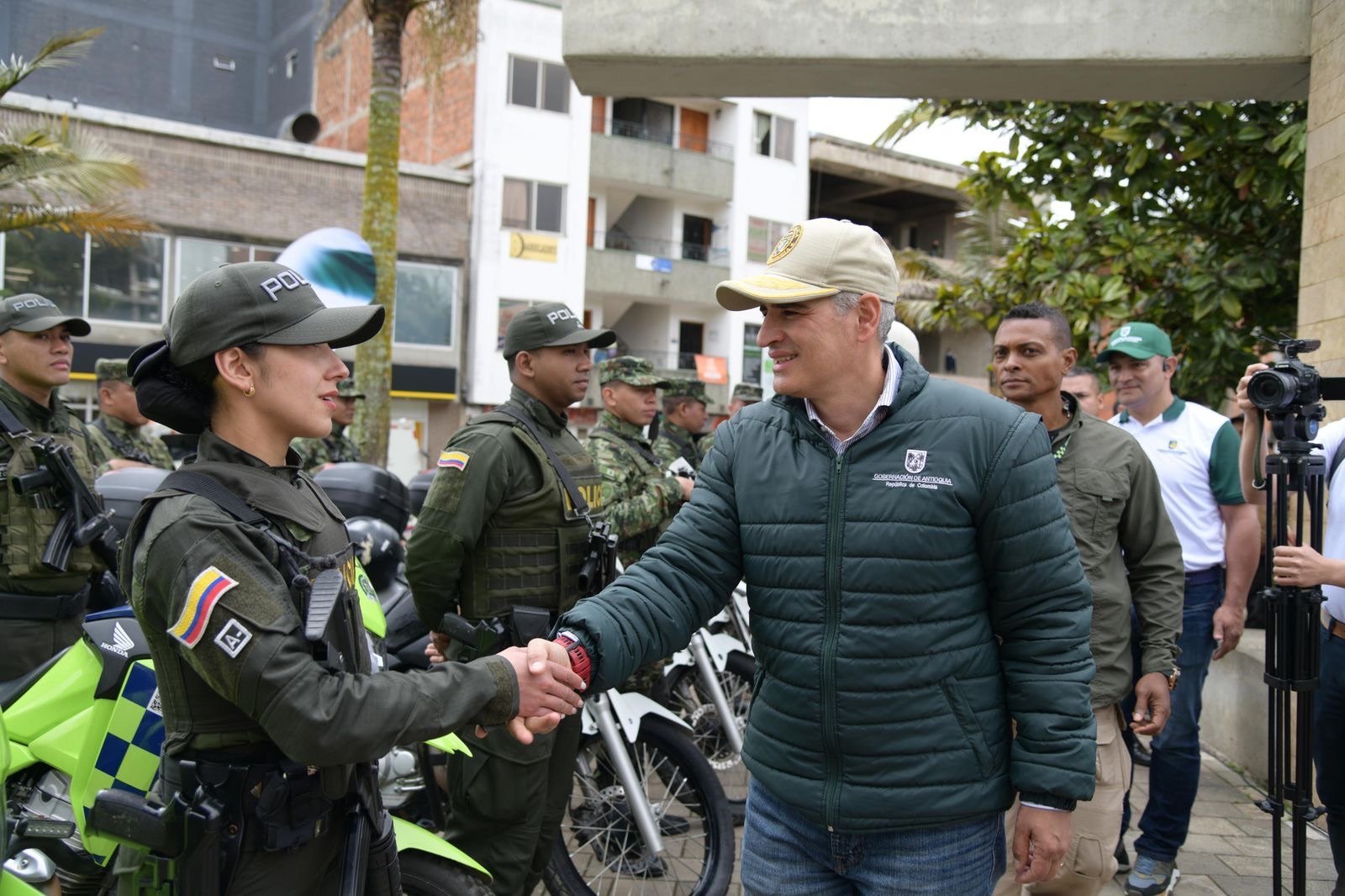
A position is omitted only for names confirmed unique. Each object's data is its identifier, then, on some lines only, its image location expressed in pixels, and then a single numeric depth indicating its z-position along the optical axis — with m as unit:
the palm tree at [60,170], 9.54
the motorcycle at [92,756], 2.62
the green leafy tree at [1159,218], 6.71
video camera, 3.36
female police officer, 2.01
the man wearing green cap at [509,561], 3.42
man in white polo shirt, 4.38
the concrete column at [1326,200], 4.91
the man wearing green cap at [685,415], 8.56
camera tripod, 3.37
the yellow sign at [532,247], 25.98
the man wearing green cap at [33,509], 4.37
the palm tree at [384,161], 12.70
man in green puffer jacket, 2.23
